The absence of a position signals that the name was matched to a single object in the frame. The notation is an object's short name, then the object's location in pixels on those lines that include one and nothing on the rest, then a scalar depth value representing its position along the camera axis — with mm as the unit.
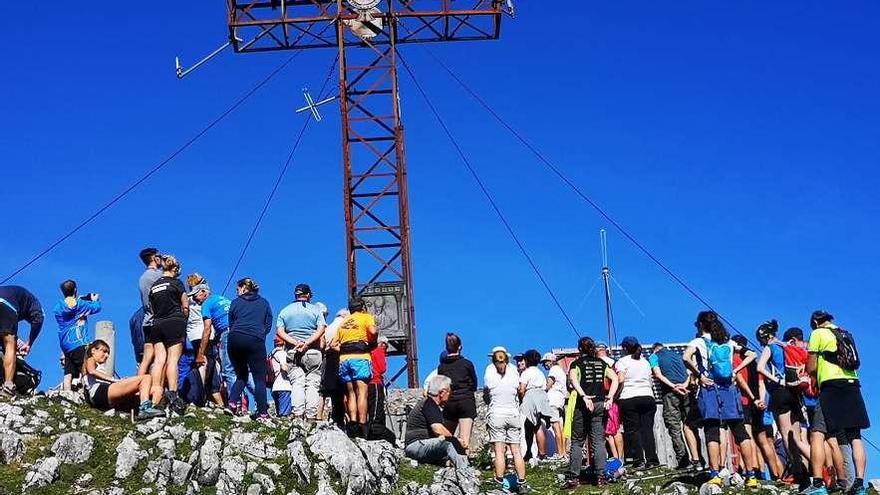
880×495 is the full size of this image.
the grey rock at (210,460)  10648
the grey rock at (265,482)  10578
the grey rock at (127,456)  10523
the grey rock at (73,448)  10641
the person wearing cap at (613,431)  13461
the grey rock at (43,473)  10258
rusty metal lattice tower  24469
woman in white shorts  12055
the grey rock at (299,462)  10810
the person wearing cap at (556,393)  14359
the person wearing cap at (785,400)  12180
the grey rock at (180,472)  10562
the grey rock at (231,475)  10508
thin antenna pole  23203
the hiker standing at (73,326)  12844
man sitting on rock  12188
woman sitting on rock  11500
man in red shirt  12562
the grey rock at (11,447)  10656
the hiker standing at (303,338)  12852
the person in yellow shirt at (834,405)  11008
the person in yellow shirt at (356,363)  12094
